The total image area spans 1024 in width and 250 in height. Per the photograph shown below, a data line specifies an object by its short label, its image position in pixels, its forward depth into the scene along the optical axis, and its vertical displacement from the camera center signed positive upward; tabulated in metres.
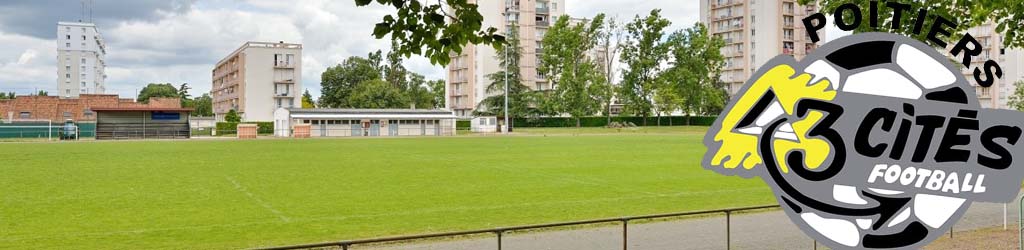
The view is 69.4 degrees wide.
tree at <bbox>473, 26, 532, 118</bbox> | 91.81 +4.77
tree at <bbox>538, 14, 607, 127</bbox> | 88.25 +7.60
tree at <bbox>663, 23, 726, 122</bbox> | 88.69 +7.25
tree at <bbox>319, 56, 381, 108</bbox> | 112.25 +7.80
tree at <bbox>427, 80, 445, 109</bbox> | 129.50 +6.63
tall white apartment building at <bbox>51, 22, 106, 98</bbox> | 149.25 +14.64
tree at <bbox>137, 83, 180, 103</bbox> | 149.50 +7.71
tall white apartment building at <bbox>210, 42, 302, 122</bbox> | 102.12 +7.02
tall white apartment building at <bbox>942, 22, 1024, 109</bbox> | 74.25 +6.17
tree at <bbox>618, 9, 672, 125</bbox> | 89.62 +7.87
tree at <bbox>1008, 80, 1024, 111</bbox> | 61.07 +2.52
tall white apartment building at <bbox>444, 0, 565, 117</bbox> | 104.06 +10.88
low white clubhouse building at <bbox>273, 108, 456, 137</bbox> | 72.50 +0.64
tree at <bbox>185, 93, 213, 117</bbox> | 146.52 +4.57
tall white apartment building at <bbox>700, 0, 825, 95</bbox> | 107.44 +14.55
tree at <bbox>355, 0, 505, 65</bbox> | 7.27 +0.99
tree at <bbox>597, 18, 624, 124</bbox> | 91.81 +8.93
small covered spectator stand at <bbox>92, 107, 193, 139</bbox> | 69.31 +0.69
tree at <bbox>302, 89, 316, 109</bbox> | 119.56 +4.66
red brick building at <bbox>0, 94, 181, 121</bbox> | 96.75 +2.82
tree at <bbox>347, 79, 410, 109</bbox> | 97.00 +4.11
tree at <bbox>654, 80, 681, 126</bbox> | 87.94 +3.37
